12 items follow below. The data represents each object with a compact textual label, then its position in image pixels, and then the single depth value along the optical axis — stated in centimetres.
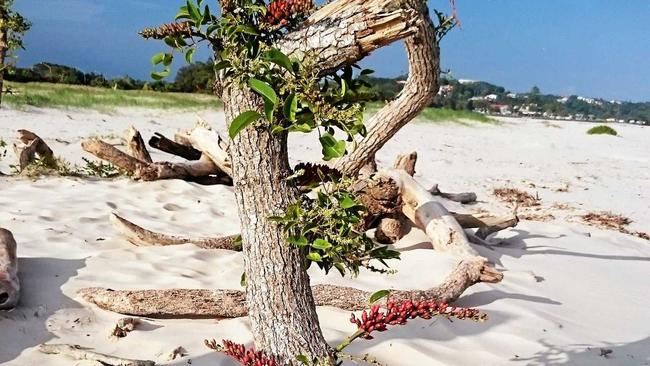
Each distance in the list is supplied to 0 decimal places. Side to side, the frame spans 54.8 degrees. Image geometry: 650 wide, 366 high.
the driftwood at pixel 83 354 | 302
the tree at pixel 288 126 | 199
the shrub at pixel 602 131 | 2405
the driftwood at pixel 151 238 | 518
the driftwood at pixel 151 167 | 743
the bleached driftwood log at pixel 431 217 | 547
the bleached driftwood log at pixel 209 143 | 761
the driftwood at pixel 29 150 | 802
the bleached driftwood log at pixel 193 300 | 368
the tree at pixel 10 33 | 502
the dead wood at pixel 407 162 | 754
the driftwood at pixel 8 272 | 360
